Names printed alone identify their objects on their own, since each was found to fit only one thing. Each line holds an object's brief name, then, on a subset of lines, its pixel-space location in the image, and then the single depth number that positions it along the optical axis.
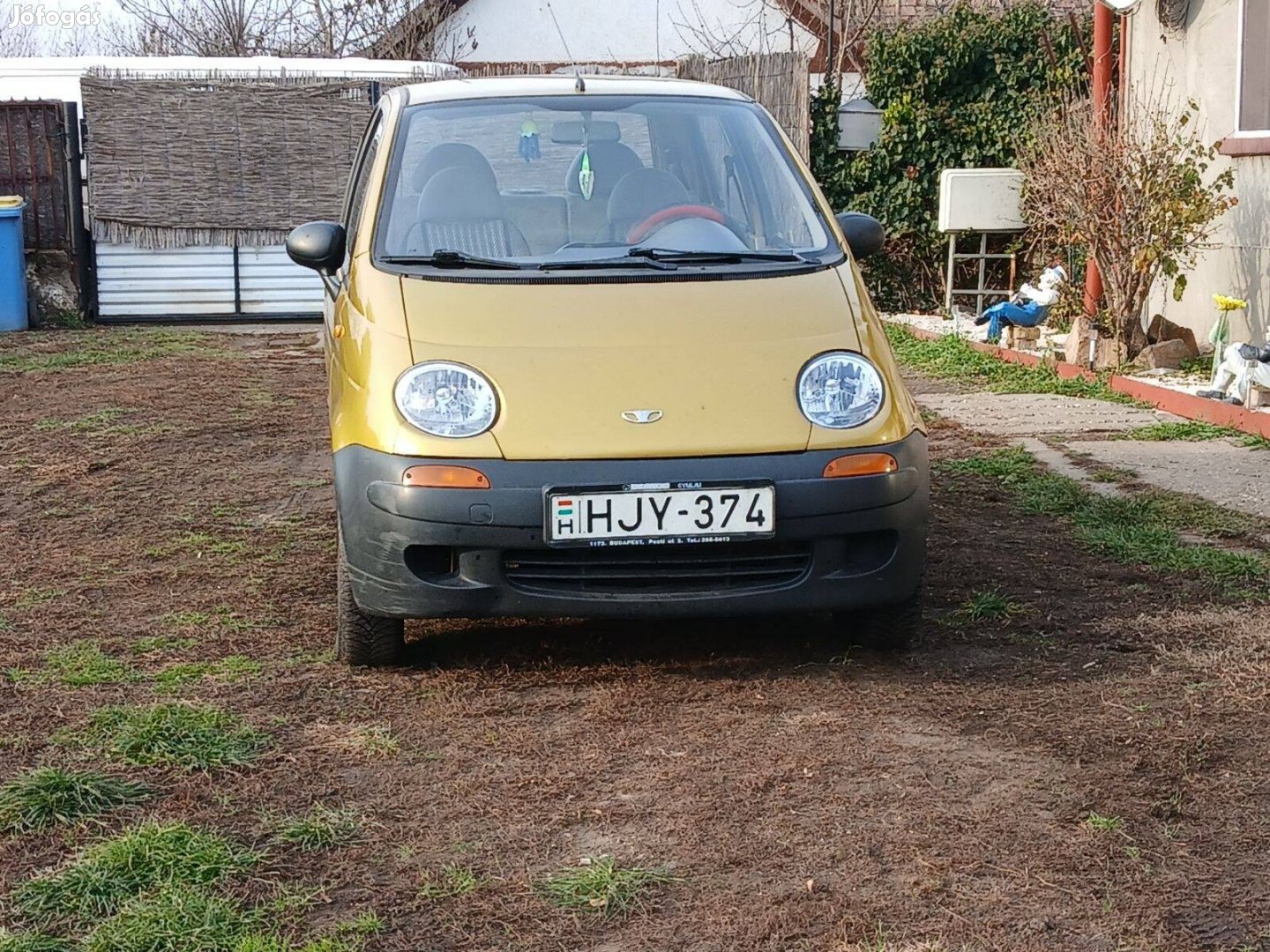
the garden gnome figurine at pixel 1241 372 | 8.23
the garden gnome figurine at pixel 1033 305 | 11.74
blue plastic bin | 14.29
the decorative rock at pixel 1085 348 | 10.48
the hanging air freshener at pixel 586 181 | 5.17
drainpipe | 11.61
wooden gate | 14.98
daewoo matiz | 4.14
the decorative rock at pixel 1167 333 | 10.38
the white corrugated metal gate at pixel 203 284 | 15.38
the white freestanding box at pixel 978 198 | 13.57
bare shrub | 9.88
